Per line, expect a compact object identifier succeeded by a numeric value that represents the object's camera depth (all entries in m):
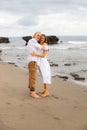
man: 5.75
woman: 5.83
